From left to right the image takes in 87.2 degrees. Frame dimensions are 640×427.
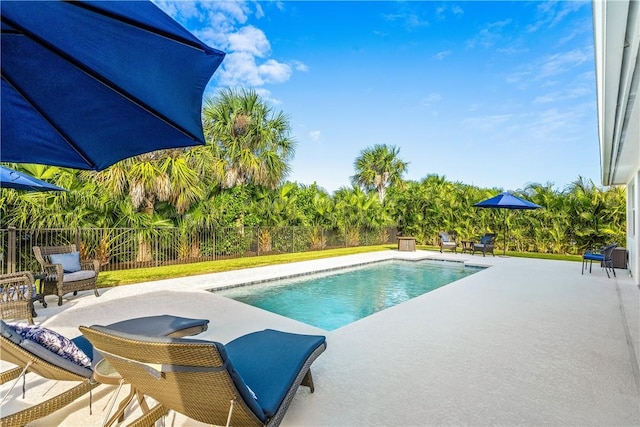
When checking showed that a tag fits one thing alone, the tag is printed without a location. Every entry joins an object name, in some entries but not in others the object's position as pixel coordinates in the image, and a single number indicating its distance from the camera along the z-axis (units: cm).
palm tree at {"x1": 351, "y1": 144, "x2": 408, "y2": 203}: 3259
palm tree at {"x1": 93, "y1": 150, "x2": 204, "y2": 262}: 1061
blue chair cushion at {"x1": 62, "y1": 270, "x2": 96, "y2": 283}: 620
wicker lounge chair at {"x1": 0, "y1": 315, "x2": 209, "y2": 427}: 226
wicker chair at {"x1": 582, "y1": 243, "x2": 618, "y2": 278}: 933
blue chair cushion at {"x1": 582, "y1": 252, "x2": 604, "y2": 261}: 998
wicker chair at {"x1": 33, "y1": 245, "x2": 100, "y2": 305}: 599
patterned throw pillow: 242
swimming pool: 686
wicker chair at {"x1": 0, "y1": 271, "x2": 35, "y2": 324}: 462
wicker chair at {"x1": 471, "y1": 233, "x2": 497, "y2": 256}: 1504
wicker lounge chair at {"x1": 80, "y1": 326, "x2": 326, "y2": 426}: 179
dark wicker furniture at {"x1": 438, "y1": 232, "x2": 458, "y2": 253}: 1614
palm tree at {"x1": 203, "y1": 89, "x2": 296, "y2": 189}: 1445
